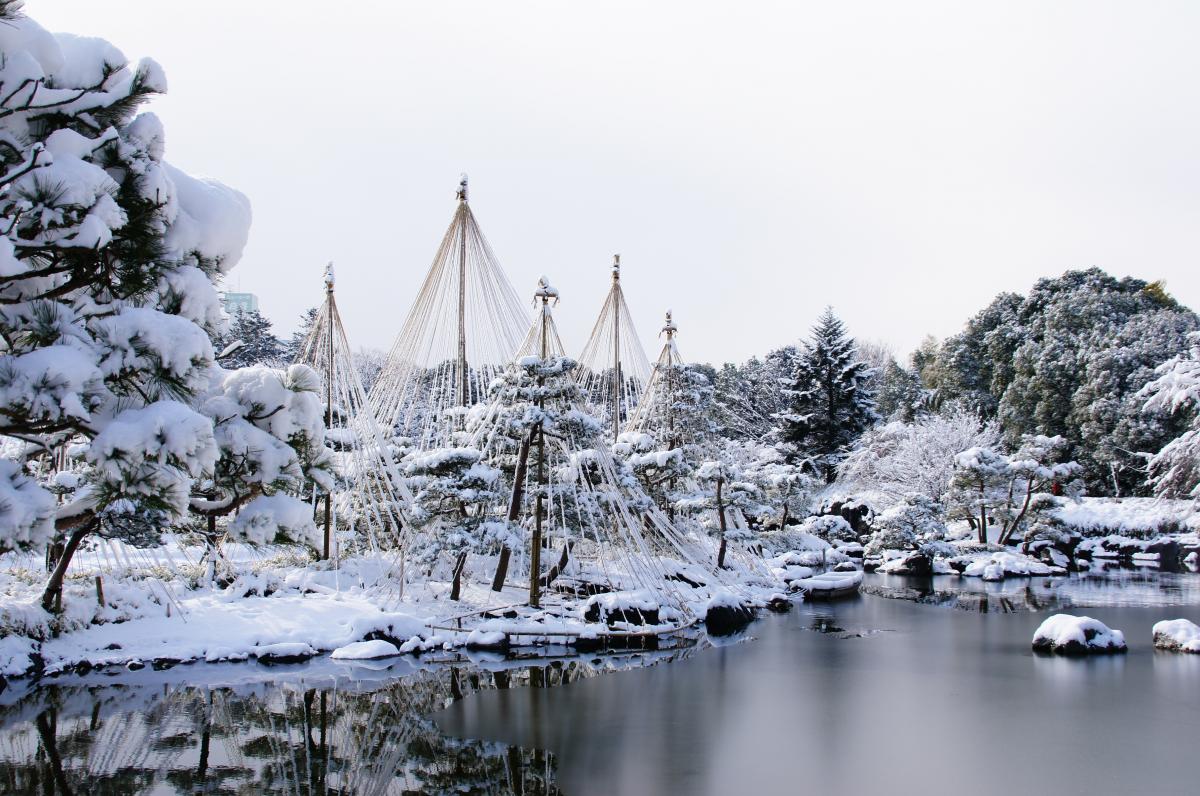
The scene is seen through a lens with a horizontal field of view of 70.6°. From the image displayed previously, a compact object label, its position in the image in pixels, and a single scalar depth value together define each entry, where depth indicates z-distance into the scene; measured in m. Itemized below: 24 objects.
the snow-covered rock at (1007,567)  22.80
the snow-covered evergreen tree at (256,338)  34.59
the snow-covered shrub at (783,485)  23.16
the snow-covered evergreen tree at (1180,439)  17.91
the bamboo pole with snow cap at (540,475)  13.39
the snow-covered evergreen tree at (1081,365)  29.89
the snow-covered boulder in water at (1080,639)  12.45
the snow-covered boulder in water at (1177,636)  12.48
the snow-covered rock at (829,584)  19.50
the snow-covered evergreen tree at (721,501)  19.62
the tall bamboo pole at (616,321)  19.62
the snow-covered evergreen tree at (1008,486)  25.38
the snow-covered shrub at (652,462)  17.84
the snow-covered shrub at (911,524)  24.52
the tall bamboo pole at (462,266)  14.92
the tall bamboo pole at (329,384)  15.00
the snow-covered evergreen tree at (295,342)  36.56
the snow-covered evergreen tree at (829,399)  37.78
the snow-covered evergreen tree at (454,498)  13.04
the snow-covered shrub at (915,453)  30.69
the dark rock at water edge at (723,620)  14.78
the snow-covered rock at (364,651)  11.81
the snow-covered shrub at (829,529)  28.16
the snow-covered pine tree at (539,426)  13.23
